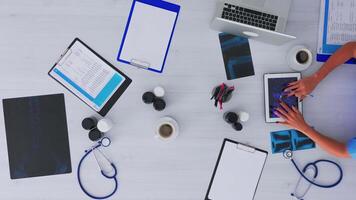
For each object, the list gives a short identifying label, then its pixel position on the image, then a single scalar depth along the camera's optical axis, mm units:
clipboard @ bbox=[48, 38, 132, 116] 1308
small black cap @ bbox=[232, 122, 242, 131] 1287
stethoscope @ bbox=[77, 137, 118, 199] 1291
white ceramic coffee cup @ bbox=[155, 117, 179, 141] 1279
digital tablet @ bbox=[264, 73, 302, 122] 1332
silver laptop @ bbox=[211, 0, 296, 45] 1268
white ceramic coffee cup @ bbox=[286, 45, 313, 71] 1316
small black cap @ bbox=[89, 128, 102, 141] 1263
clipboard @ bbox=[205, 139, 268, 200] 1308
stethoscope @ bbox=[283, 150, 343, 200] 1328
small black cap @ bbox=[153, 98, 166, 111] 1269
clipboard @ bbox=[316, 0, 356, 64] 1367
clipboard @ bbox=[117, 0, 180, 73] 1320
